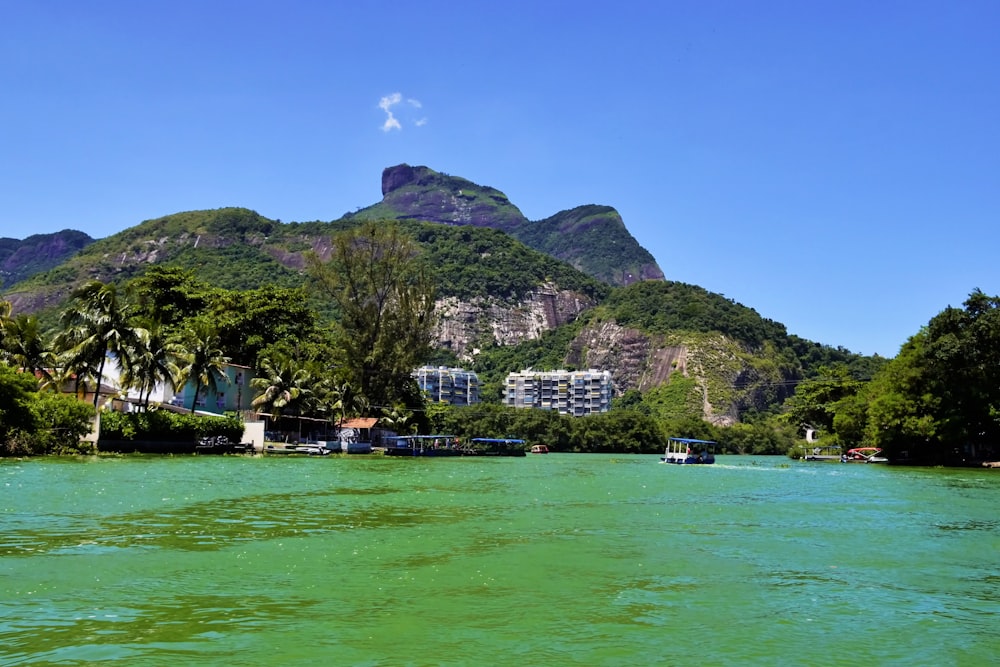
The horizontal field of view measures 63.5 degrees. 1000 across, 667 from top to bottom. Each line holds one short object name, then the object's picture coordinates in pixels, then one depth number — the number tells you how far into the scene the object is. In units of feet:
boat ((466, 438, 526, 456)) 295.69
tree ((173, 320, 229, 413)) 191.42
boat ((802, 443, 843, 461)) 323.20
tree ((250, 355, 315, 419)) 217.15
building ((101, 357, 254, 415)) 200.23
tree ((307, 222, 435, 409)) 228.22
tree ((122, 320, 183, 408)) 164.86
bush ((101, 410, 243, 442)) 157.07
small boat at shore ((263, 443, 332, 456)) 207.75
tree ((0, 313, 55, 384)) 163.73
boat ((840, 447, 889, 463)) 274.67
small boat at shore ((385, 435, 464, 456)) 238.07
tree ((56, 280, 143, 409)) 156.66
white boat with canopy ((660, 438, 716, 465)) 248.32
